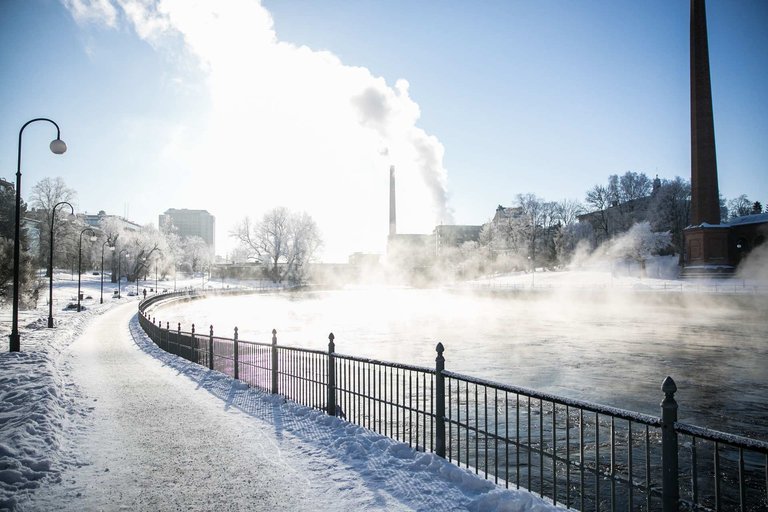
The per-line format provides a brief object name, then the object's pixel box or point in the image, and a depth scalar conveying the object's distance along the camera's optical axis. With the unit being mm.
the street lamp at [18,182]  16556
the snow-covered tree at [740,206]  99588
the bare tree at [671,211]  81875
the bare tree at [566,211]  97938
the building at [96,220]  130125
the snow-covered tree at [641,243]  72188
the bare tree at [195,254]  133750
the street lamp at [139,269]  84562
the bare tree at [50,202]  76375
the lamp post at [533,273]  71906
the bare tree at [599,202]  93312
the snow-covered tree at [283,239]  98312
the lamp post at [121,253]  76706
